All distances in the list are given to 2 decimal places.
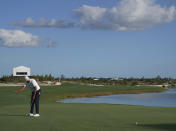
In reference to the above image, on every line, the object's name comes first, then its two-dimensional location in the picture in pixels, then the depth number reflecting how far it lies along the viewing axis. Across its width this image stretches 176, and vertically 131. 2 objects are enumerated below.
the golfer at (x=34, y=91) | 16.62
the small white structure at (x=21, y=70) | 125.19
